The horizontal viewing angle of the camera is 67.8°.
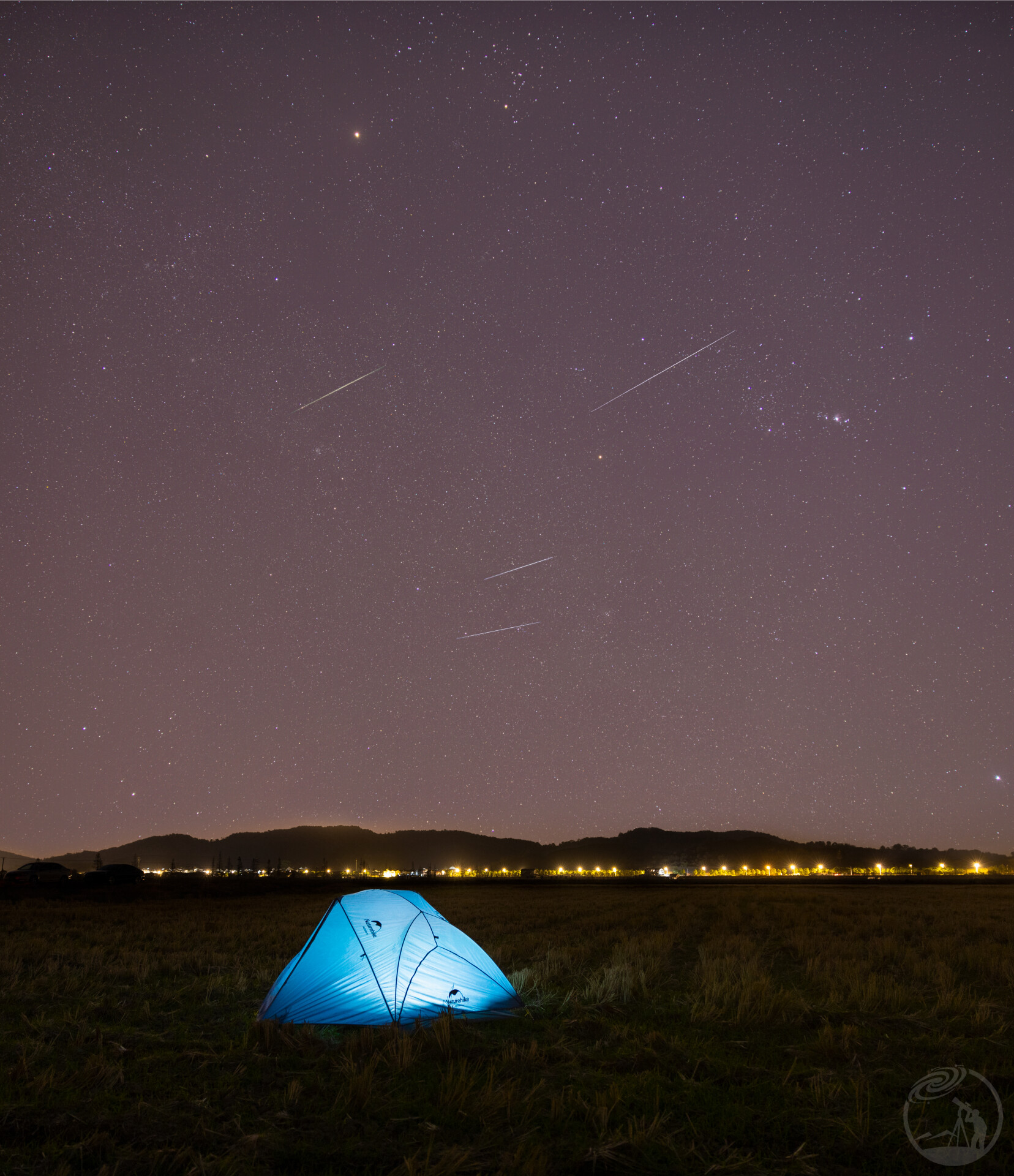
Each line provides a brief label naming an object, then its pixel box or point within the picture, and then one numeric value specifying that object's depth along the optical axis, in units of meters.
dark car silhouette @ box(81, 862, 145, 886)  45.84
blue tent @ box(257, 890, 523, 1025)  10.16
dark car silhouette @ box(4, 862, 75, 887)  43.12
